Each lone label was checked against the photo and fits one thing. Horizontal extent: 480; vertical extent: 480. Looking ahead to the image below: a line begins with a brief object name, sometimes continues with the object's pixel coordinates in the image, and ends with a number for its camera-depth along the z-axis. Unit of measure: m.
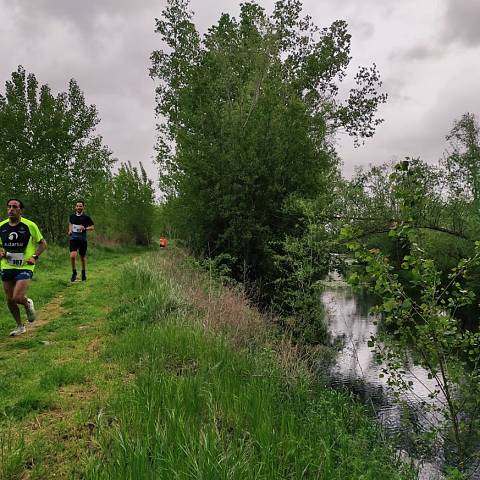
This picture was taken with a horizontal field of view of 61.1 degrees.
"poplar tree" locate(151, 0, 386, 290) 15.23
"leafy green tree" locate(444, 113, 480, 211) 23.16
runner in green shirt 7.10
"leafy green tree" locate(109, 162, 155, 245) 33.44
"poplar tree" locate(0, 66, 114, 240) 20.92
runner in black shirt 11.74
